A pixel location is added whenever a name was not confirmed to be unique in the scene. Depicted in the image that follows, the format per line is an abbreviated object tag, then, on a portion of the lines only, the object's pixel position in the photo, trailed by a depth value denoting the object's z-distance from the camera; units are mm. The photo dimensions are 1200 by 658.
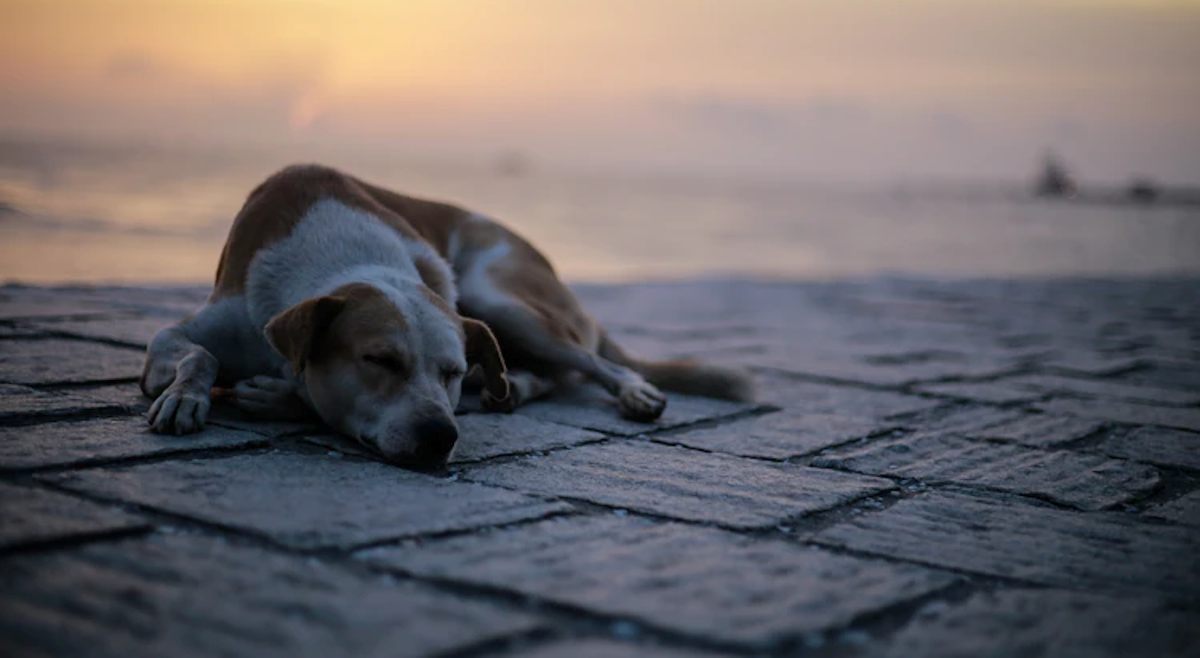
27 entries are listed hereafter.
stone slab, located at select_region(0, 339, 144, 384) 3621
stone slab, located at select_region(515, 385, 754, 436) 3768
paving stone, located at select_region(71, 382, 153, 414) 3314
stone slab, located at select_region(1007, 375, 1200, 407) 4812
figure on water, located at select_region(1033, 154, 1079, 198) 61281
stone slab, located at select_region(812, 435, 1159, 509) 3094
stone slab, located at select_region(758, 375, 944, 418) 4311
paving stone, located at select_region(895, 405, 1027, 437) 3971
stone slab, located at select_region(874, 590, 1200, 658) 1843
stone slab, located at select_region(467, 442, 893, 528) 2691
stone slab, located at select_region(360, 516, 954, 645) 1924
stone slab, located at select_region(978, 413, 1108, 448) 3836
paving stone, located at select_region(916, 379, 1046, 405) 4676
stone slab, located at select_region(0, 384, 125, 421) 3051
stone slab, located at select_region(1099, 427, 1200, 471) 3582
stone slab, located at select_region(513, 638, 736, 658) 1710
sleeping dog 3033
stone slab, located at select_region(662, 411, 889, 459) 3504
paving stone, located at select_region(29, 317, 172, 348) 4641
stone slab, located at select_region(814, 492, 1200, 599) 2301
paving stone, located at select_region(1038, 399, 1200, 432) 4246
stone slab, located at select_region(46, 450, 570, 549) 2244
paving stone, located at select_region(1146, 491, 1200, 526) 2846
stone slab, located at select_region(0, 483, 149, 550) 2016
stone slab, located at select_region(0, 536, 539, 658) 1635
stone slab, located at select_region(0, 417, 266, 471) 2584
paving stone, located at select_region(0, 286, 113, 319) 5094
